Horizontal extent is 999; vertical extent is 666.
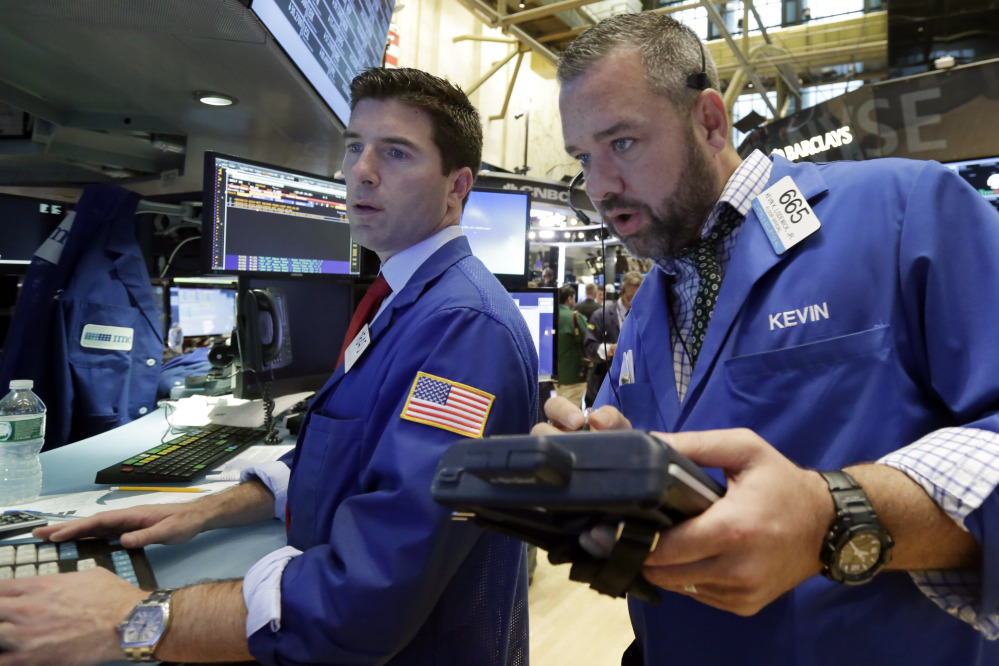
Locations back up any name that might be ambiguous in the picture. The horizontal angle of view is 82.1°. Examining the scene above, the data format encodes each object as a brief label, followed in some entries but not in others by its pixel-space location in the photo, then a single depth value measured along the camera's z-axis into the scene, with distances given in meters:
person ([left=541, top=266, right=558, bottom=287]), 9.05
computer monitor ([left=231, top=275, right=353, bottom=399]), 1.90
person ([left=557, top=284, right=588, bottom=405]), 6.60
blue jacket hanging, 2.10
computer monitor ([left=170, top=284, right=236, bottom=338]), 3.50
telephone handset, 1.88
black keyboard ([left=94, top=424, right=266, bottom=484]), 1.38
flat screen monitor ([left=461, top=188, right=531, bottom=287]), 2.66
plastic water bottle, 1.26
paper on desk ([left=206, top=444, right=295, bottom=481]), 1.47
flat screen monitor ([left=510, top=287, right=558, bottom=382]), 2.68
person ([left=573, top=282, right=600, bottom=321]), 7.41
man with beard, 0.49
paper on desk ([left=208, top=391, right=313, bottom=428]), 1.97
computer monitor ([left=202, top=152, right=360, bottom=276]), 1.80
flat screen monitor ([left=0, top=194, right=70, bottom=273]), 2.73
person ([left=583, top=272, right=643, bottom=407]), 5.58
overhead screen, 1.63
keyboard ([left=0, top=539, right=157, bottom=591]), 0.90
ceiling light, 2.07
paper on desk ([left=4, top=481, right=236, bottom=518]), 1.19
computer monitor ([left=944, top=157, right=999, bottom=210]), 3.65
